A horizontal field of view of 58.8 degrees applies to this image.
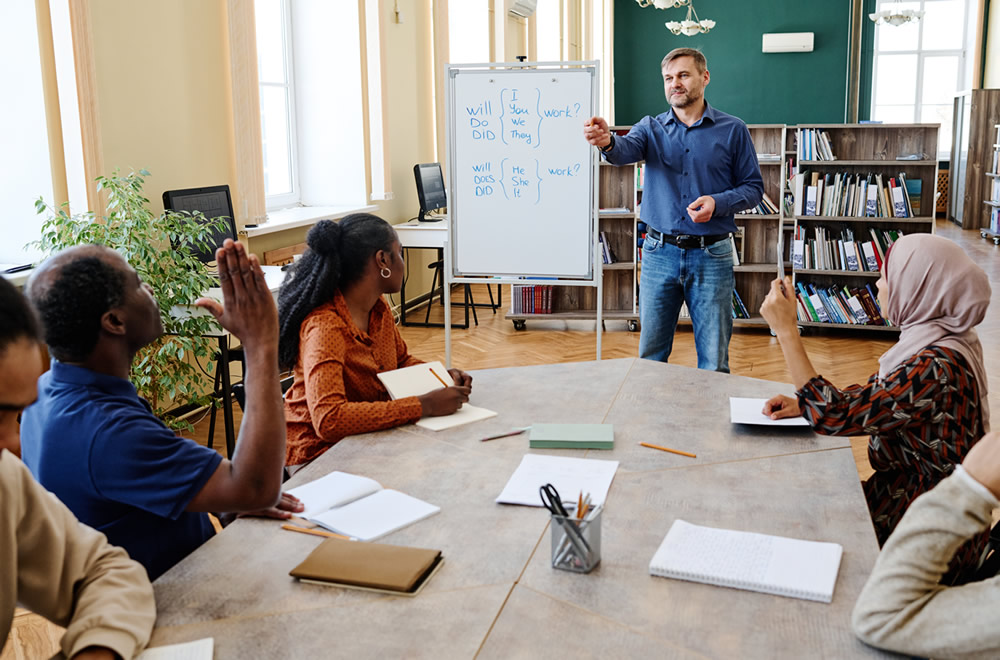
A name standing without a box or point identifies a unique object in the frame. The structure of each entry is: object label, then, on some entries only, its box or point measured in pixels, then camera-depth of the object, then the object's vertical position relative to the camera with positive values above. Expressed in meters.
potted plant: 3.30 -0.38
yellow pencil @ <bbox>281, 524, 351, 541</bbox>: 1.63 -0.66
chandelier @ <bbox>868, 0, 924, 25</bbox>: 12.44 +1.93
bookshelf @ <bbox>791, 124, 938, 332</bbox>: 6.21 -0.30
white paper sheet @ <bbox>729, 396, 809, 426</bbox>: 2.21 -0.64
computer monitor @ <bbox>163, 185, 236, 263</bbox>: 3.91 -0.16
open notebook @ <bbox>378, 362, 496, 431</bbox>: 2.29 -0.59
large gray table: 1.26 -0.67
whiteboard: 4.13 -0.04
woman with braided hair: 2.24 -0.46
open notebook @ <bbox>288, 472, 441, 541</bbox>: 1.66 -0.66
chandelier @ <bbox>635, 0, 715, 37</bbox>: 12.92 +1.93
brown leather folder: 1.41 -0.65
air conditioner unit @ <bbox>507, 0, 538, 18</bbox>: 9.29 +1.63
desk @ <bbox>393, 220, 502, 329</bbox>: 6.68 -0.53
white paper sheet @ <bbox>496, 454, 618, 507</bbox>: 1.78 -0.66
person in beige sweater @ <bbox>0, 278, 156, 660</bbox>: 1.23 -0.59
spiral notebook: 1.40 -0.66
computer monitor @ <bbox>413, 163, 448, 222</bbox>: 6.86 -0.18
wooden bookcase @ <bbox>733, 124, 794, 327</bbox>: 6.71 -0.59
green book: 2.09 -0.64
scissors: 1.47 -0.57
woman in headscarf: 1.88 -0.50
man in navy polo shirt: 1.48 -0.41
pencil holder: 1.44 -0.61
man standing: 3.79 -0.16
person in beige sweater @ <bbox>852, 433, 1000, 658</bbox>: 1.16 -0.57
